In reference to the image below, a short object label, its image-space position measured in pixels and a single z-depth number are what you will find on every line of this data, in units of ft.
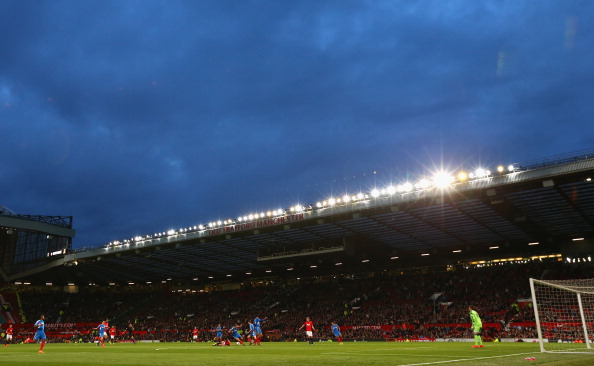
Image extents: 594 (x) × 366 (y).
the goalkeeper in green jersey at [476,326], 65.41
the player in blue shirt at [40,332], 76.18
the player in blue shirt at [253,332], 98.11
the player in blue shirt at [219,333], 109.02
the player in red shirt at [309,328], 94.62
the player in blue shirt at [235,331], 95.28
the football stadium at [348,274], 90.38
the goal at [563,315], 79.05
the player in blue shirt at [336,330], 98.93
